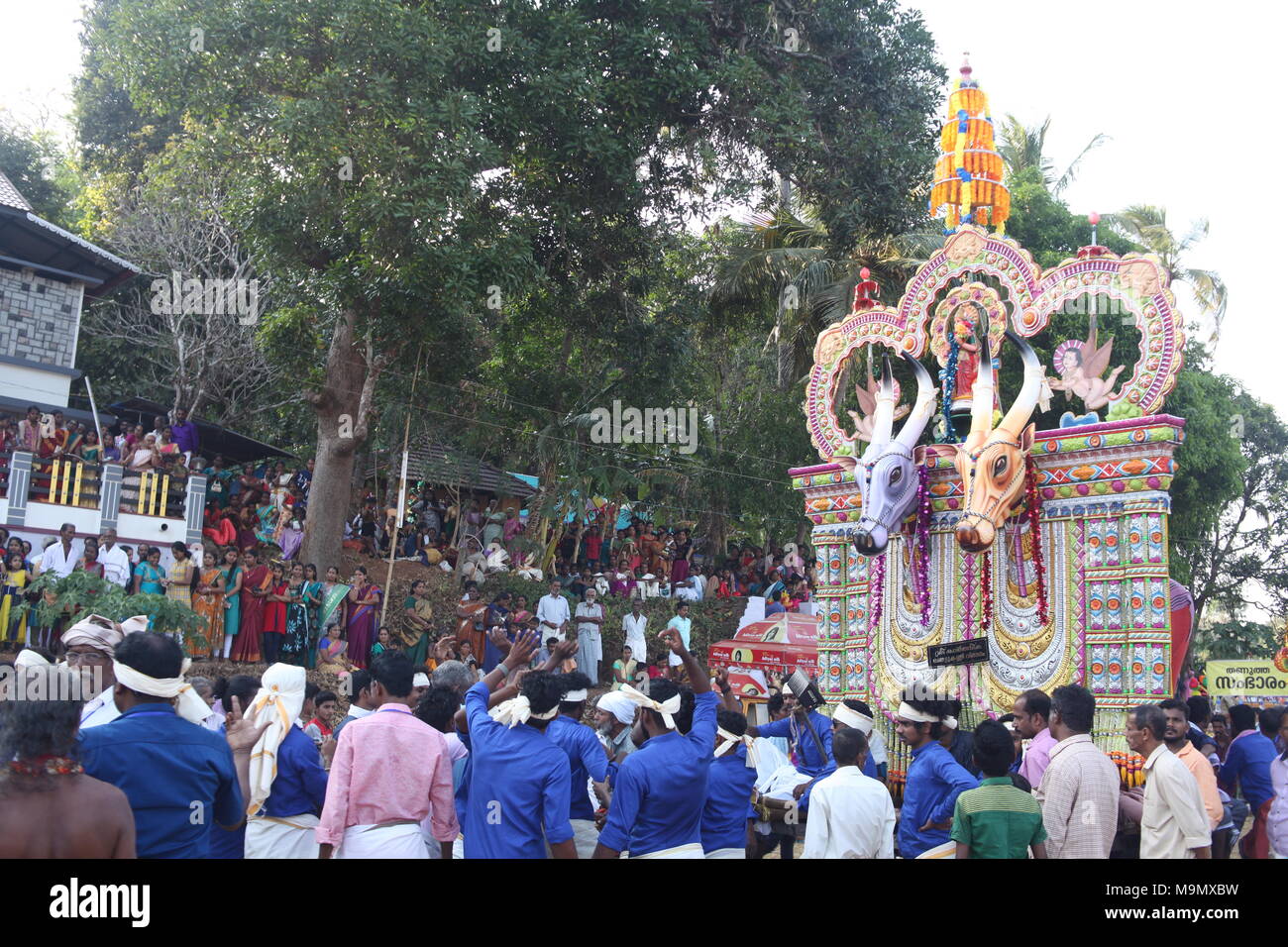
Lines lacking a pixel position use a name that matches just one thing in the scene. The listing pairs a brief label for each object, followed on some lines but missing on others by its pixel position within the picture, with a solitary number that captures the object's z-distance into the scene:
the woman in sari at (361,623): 17.14
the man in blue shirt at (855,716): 7.22
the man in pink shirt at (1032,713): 7.51
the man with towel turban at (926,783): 6.60
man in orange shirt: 8.19
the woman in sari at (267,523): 21.28
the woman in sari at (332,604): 17.14
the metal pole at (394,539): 18.63
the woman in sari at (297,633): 16.64
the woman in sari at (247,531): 20.16
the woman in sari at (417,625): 17.58
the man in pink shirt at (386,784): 5.92
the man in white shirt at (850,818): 6.13
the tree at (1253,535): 30.88
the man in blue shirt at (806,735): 9.61
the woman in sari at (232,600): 16.45
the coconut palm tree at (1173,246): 27.91
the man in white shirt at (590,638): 19.94
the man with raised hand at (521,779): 6.03
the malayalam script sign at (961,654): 11.49
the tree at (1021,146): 27.86
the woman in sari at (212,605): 16.39
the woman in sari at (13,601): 14.83
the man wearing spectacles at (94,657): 6.52
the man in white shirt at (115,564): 16.38
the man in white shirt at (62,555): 16.20
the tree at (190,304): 24.84
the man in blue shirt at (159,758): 4.86
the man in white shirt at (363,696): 6.73
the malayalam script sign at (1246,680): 15.20
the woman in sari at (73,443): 19.05
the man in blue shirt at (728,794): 7.09
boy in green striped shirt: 5.91
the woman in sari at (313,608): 16.78
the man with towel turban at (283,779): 6.29
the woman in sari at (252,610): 16.50
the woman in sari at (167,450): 19.80
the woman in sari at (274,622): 16.66
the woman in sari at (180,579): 16.56
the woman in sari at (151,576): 15.97
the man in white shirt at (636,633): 20.83
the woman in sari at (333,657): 16.88
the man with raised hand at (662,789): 6.12
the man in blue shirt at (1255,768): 9.22
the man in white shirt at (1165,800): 6.30
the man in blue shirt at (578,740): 6.67
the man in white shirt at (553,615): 19.56
